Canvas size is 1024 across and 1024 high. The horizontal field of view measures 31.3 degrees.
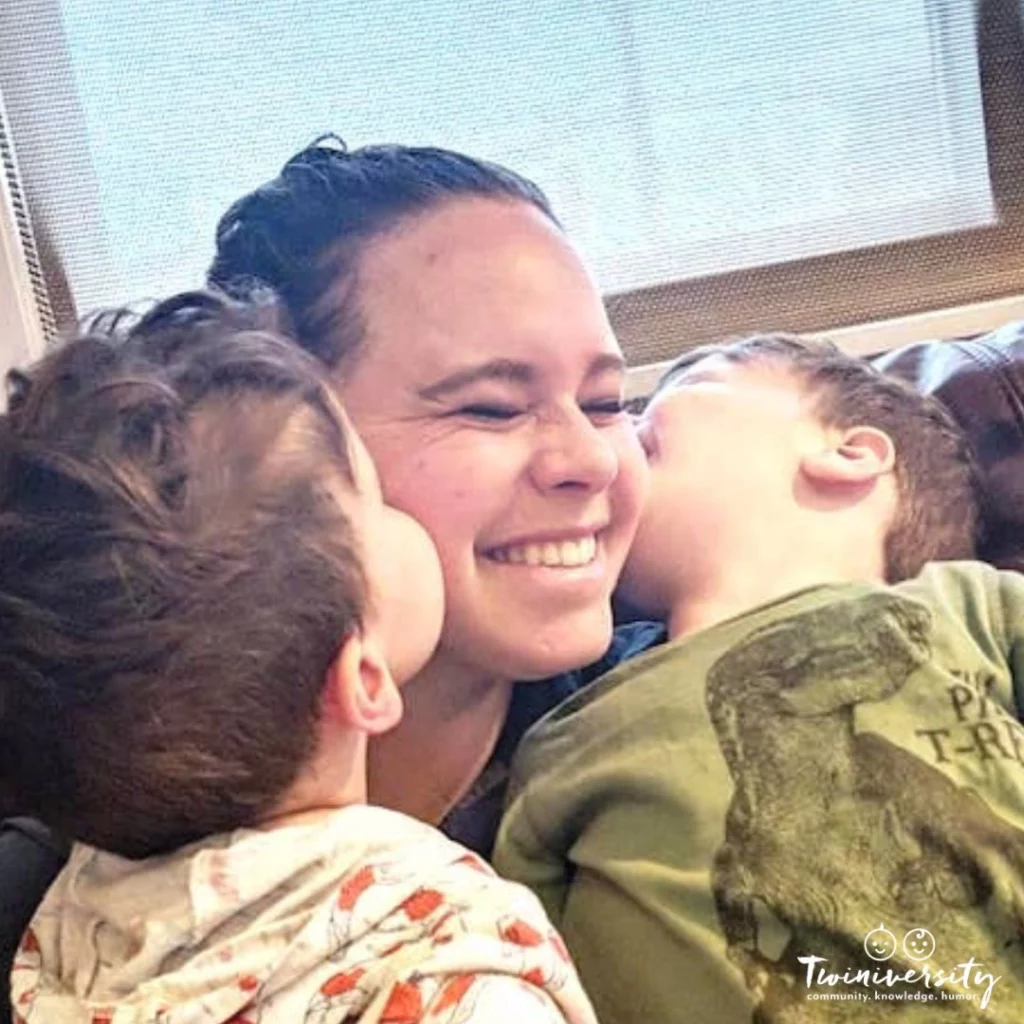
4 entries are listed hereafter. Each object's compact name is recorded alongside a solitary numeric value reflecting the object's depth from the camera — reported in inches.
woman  48.9
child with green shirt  41.7
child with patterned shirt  35.9
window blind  73.2
